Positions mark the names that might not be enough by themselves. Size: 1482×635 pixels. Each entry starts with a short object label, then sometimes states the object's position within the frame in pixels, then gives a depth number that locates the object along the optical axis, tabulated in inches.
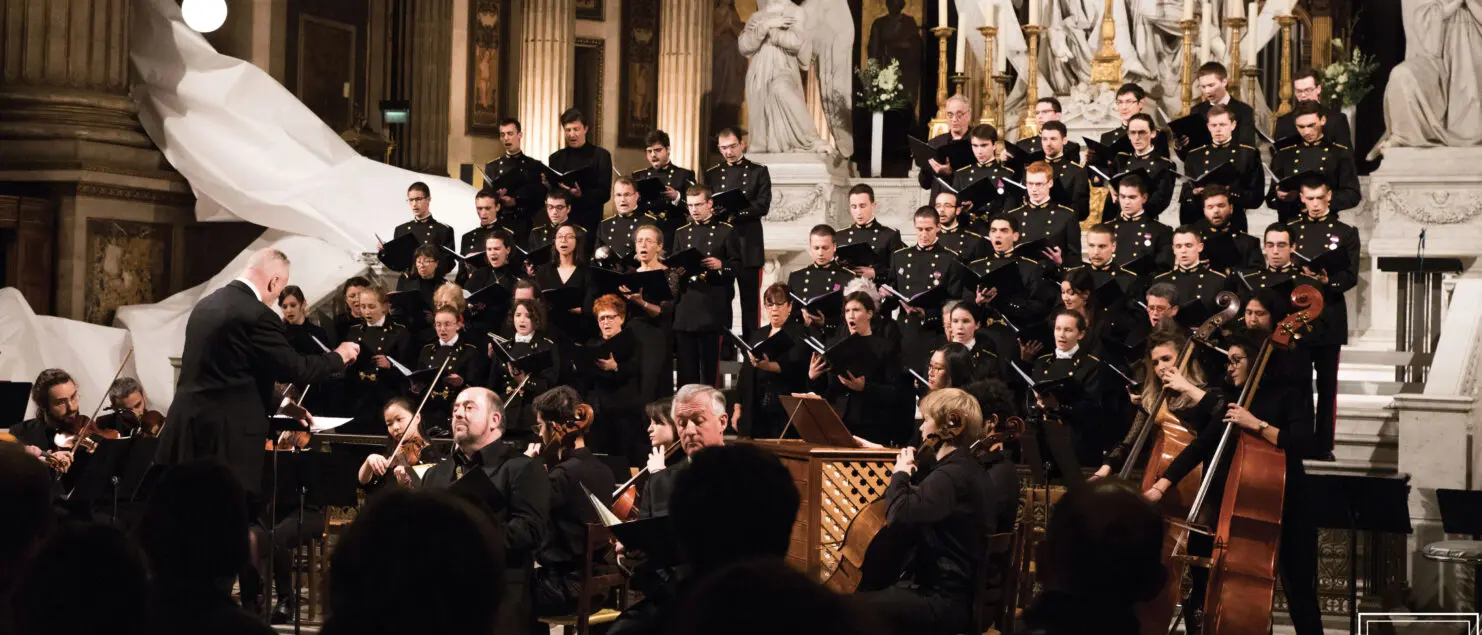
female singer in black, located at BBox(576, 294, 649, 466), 343.3
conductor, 247.3
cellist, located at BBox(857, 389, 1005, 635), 199.2
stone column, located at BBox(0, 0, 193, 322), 468.8
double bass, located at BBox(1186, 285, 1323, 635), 226.2
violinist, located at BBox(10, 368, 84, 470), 287.9
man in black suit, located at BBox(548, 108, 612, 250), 391.9
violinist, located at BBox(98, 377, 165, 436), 304.7
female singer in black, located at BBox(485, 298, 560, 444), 330.3
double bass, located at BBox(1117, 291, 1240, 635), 235.0
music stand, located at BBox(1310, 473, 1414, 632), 272.7
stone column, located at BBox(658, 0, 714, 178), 671.1
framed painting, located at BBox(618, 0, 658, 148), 705.6
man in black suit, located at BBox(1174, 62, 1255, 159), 348.5
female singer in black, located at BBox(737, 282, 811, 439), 339.6
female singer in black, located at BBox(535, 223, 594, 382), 356.8
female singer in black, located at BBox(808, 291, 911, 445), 325.1
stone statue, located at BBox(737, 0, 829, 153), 506.0
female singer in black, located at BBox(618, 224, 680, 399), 351.9
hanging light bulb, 500.1
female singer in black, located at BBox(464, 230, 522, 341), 366.0
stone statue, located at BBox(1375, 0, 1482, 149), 421.4
